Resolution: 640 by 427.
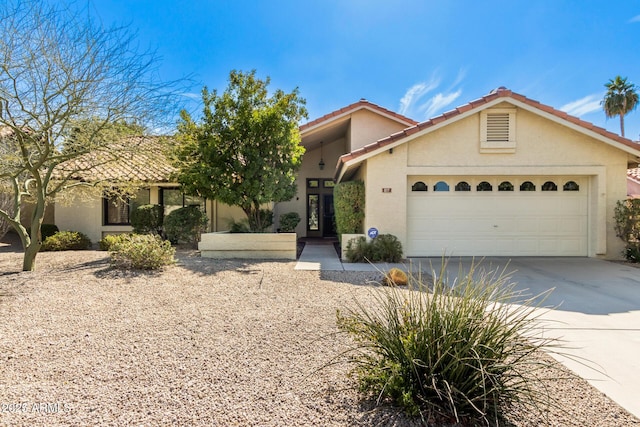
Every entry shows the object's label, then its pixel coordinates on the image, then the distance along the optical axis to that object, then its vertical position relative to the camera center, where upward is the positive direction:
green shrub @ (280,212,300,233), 14.86 -0.44
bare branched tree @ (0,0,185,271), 7.04 +2.99
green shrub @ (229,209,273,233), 12.51 -0.47
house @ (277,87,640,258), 10.42 +1.10
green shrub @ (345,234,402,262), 10.18 -1.17
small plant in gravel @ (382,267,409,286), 7.49 -1.50
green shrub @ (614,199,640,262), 10.03 -0.33
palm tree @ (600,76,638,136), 32.00 +11.73
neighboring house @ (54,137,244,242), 14.02 +0.21
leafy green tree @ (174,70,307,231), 10.95 +2.46
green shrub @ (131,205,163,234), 13.32 -0.35
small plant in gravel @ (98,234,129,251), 11.81 -1.16
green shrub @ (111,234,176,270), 8.05 -1.09
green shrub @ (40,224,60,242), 13.20 -0.79
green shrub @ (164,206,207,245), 12.77 -0.50
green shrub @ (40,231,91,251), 11.98 -1.17
